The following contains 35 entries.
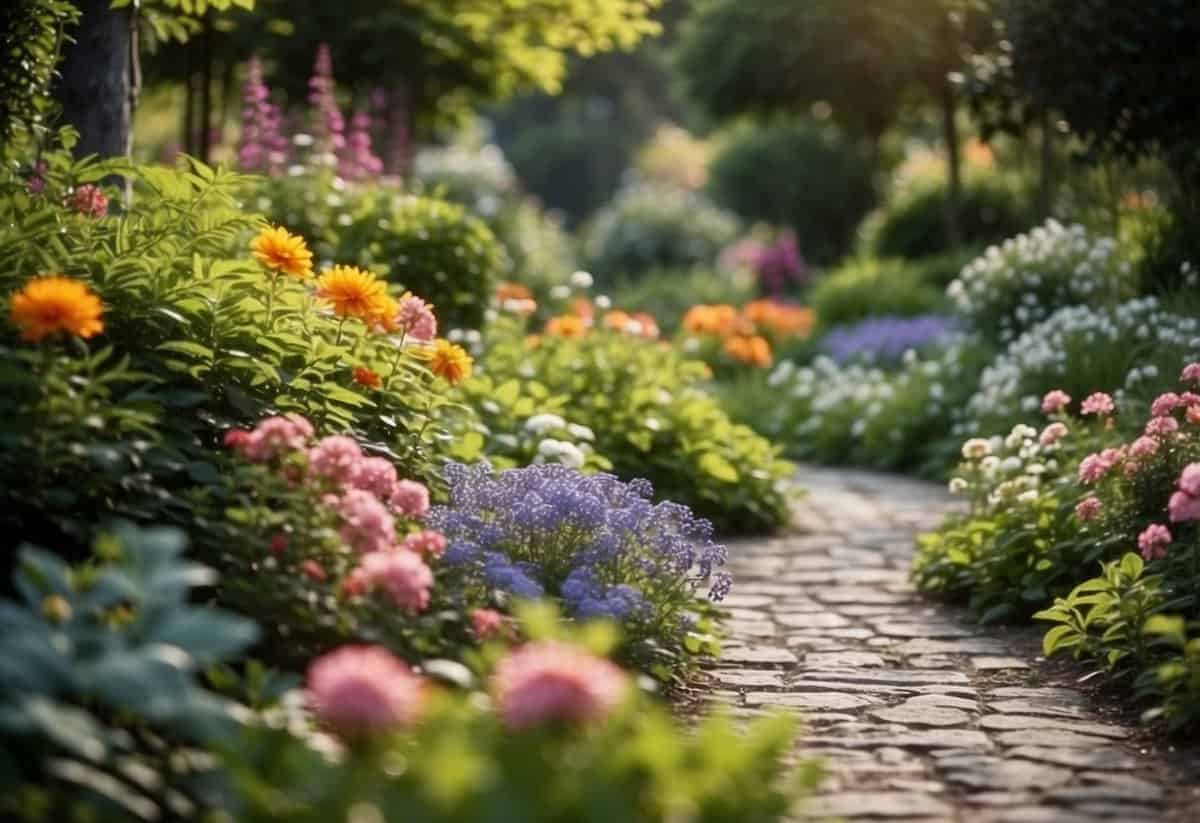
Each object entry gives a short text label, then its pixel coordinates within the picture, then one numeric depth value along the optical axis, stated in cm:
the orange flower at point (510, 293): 877
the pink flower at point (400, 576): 323
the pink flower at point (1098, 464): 510
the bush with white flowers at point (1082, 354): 745
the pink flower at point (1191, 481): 380
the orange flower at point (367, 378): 453
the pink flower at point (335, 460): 361
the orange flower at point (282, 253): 427
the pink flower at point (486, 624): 364
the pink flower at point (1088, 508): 510
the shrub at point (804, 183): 2089
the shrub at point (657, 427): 738
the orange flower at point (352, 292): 434
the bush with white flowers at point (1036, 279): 912
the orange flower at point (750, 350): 1018
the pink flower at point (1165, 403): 493
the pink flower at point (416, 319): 468
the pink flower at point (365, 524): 350
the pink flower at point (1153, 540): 422
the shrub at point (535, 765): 241
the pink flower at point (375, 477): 370
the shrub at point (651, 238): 2111
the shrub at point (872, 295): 1330
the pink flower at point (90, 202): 467
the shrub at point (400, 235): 745
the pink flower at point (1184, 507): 380
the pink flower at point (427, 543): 373
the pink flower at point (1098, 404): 549
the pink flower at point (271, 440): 354
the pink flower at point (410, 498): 375
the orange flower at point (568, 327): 786
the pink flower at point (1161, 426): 500
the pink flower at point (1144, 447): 503
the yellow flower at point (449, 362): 476
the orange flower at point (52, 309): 331
